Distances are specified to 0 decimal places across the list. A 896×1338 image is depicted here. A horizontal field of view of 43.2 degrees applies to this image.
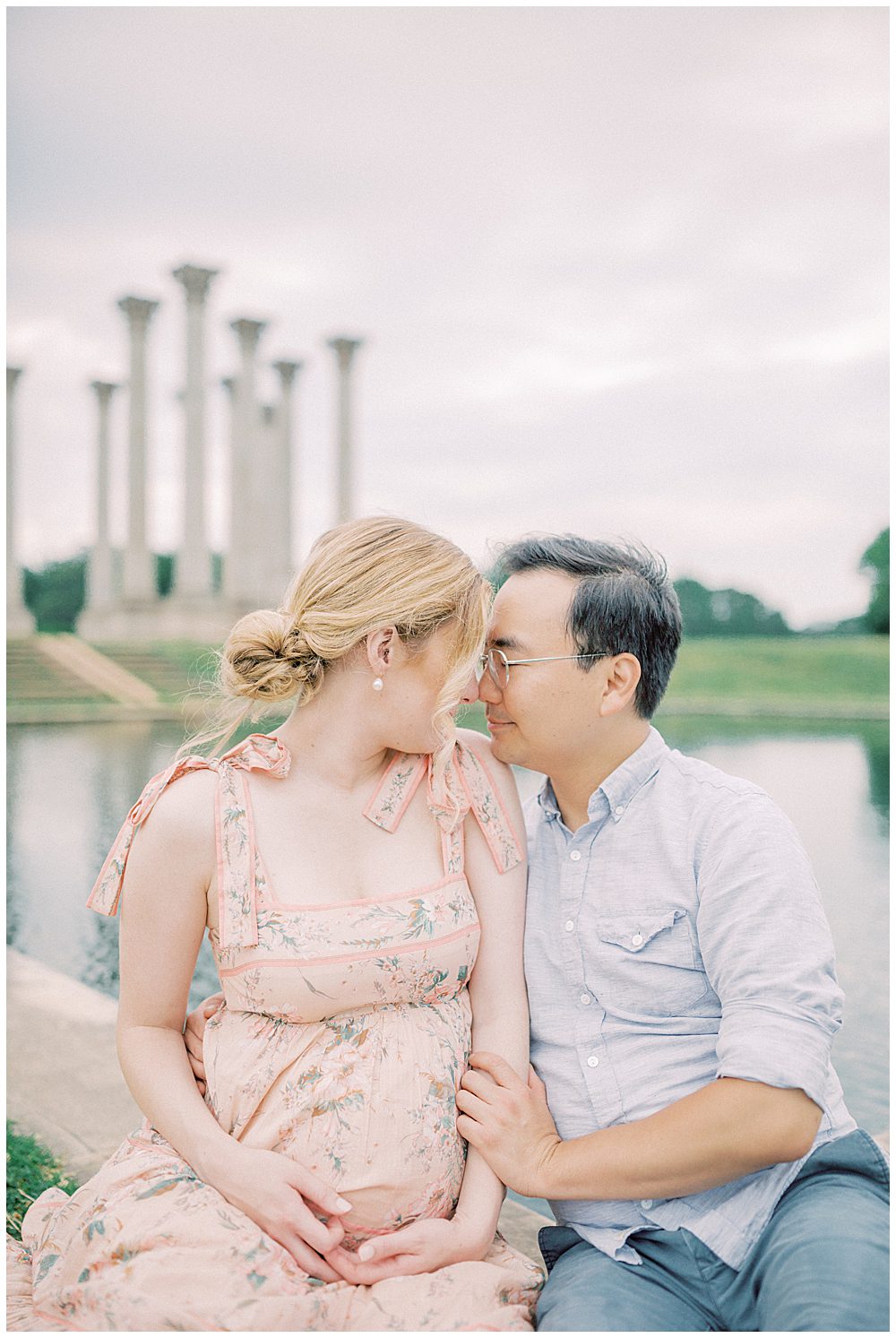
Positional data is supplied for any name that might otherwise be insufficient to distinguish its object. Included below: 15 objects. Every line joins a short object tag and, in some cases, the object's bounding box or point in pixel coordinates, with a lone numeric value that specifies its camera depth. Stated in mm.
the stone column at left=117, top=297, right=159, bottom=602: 33188
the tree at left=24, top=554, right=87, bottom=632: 51156
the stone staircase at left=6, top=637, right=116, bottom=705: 27312
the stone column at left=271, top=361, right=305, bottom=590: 39719
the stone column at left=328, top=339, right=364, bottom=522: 35188
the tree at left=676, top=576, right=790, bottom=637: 40188
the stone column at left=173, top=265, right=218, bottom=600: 31266
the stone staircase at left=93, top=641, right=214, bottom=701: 28484
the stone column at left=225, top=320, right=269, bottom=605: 34375
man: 2018
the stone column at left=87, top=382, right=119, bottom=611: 41125
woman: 1979
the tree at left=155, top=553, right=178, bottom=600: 52188
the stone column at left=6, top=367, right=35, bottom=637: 37106
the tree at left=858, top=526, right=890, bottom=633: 39594
